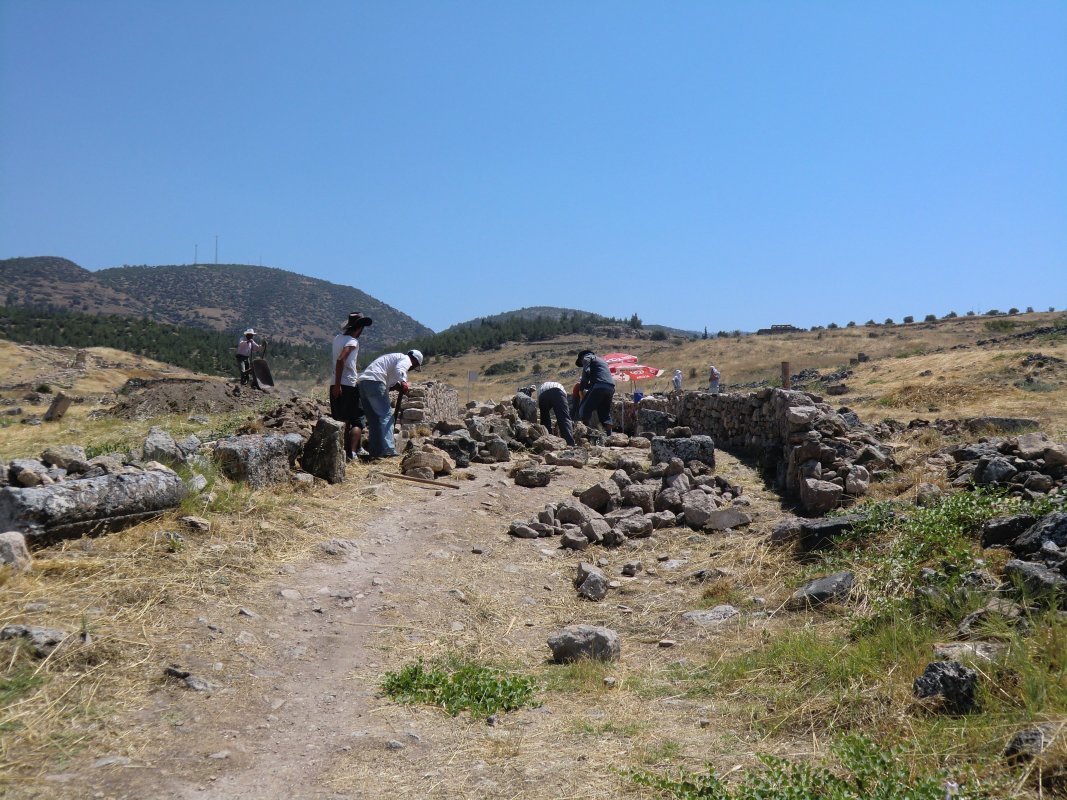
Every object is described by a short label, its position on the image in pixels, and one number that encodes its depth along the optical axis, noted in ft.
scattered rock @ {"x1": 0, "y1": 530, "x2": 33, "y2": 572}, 15.26
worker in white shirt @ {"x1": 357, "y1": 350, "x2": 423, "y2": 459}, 33.30
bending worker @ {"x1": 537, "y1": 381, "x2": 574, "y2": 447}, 47.01
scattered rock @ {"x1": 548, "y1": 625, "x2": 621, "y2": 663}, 16.03
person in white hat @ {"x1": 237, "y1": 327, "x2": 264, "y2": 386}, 62.80
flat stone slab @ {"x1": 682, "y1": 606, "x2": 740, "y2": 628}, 18.34
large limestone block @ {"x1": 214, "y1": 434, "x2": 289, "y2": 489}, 23.70
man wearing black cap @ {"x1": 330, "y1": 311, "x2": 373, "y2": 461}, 33.17
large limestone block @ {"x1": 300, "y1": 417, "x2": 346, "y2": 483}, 27.96
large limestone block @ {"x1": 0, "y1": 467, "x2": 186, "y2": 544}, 16.42
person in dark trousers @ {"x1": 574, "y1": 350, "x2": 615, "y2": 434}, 47.29
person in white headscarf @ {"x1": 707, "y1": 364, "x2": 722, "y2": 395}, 80.79
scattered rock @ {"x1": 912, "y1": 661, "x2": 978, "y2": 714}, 11.55
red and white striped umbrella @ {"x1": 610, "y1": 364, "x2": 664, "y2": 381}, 73.41
